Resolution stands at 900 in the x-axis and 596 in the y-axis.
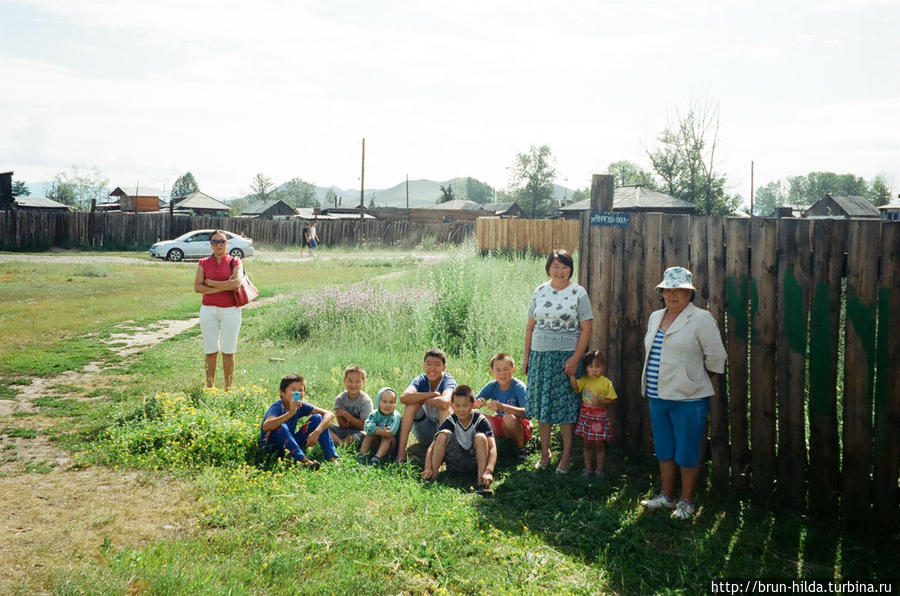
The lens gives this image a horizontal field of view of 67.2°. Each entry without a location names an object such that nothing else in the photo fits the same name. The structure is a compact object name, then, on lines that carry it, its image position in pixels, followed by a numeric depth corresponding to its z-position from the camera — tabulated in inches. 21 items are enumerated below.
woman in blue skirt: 210.5
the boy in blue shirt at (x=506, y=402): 225.1
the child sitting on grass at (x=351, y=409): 231.6
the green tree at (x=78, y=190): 3425.2
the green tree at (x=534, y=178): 3294.8
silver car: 1069.1
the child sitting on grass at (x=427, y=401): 223.5
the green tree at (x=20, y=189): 2804.1
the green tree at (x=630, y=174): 2116.6
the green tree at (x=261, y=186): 4505.4
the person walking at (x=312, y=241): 1201.0
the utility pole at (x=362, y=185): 1680.4
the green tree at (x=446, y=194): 3388.3
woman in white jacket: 176.2
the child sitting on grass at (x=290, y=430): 215.2
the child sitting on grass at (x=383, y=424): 222.1
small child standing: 205.9
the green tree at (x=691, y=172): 1614.2
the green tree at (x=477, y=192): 6929.1
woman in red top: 287.0
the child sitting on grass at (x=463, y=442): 204.8
